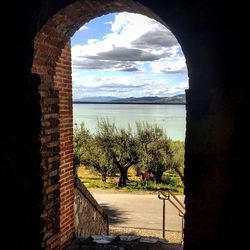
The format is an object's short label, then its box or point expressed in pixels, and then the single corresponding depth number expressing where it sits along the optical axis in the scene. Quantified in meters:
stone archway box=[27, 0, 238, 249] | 3.89
